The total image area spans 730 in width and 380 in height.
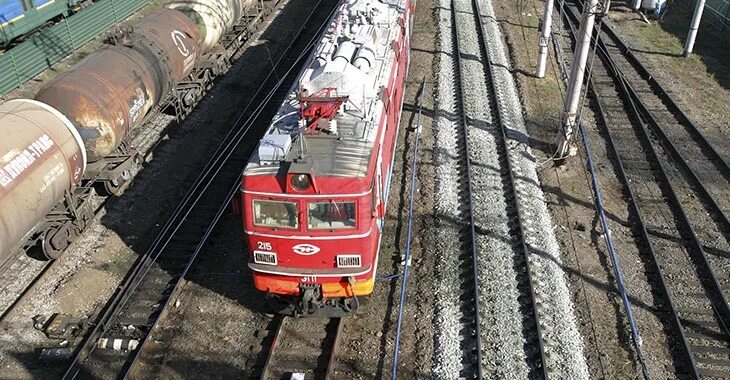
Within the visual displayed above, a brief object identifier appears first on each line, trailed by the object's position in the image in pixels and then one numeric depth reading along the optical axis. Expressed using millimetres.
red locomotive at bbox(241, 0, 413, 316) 10461
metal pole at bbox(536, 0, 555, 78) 22973
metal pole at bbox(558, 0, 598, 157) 16359
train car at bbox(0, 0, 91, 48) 24781
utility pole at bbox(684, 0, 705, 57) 25375
